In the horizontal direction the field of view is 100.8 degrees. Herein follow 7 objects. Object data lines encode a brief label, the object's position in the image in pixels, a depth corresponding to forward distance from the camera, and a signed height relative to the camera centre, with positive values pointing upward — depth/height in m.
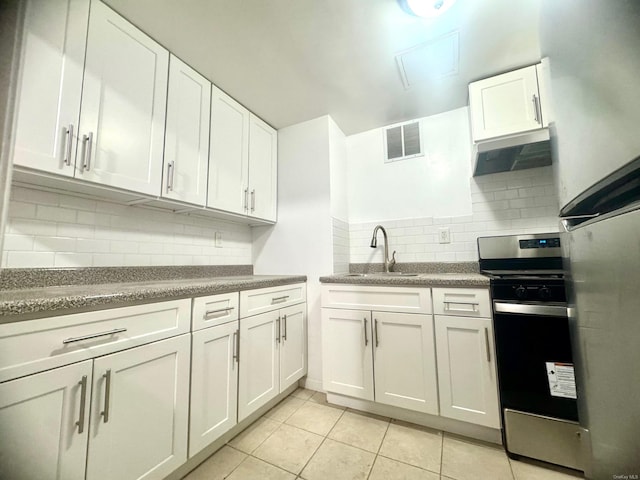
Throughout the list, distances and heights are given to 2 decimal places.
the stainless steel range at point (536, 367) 1.24 -0.52
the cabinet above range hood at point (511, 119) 1.65 +0.91
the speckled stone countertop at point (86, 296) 0.77 -0.11
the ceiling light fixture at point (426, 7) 1.30 +1.26
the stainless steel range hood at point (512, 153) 1.65 +0.72
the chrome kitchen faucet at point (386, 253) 2.24 +0.07
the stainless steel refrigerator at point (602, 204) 0.36 +0.10
